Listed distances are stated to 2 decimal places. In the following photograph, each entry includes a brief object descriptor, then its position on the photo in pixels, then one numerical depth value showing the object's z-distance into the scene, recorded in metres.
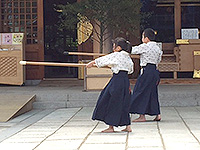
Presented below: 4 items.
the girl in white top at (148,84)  8.43
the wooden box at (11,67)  13.72
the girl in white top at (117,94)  7.23
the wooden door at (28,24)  14.81
